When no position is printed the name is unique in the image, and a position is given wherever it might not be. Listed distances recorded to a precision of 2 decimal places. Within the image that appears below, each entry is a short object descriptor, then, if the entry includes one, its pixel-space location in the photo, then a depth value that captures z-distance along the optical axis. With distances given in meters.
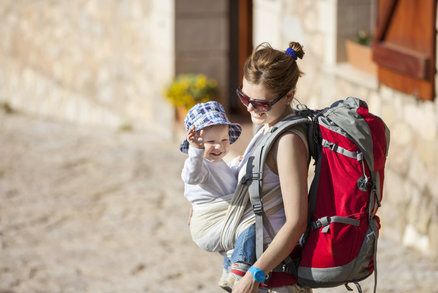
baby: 6.16
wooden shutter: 11.51
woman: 5.85
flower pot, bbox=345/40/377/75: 13.94
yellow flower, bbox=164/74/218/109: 18.47
